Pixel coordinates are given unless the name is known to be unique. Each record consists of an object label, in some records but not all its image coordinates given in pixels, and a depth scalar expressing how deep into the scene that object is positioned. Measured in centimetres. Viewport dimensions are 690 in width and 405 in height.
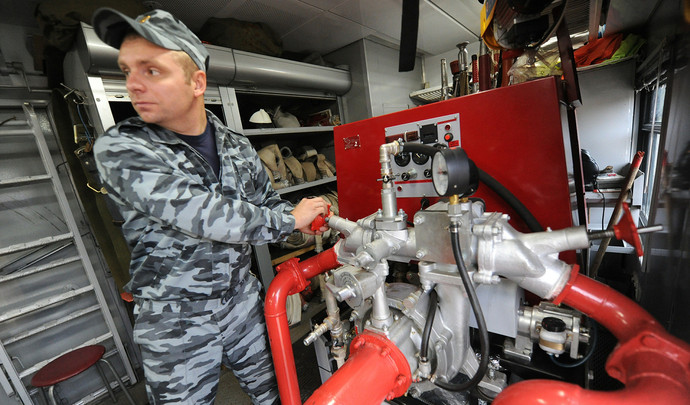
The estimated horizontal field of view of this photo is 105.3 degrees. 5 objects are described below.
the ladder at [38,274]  174
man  81
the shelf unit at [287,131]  221
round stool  150
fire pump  50
